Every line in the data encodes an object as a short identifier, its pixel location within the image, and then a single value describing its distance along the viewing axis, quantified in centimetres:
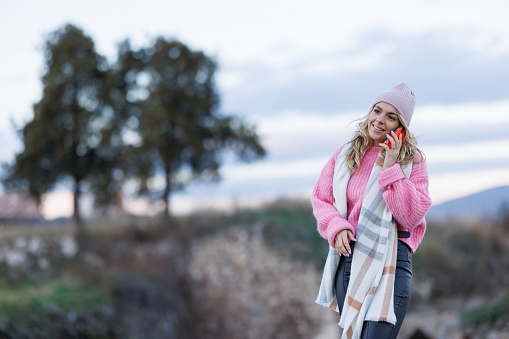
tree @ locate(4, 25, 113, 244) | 1545
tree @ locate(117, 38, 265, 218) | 1587
